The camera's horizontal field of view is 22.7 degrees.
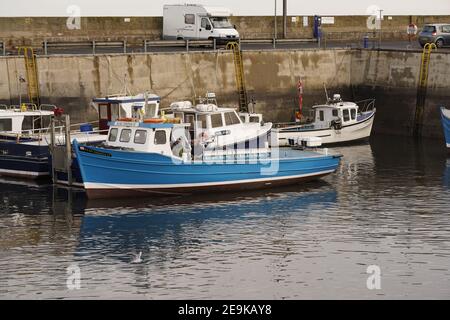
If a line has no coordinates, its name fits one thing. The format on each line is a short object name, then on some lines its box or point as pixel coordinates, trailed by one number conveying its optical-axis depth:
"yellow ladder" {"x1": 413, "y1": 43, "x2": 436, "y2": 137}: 54.03
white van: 59.08
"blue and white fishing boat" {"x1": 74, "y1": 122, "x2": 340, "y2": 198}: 38.66
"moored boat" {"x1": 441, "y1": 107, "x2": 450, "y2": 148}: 48.58
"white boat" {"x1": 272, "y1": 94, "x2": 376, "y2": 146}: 51.38
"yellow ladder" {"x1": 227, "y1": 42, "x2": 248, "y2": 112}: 54.34
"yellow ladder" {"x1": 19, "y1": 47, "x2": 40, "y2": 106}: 48.47
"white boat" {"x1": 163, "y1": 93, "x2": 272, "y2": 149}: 42.28
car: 58.91
